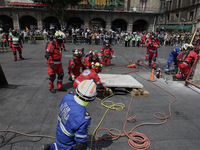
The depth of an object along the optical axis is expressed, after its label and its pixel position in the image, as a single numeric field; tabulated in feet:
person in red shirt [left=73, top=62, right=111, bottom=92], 16.10
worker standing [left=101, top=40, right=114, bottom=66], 33.78
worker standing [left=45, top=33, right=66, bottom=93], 17.81
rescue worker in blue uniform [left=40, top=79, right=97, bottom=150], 6.83
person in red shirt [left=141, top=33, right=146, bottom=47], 74.43
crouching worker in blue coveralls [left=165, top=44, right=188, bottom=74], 28.26
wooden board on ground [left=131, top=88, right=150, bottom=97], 18.57
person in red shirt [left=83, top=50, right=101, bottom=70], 23.02
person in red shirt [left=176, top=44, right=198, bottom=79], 24.32
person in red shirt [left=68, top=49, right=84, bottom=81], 19.91
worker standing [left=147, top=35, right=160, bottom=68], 32.59
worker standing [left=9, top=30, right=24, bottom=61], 34.65
